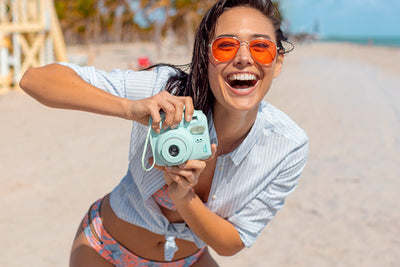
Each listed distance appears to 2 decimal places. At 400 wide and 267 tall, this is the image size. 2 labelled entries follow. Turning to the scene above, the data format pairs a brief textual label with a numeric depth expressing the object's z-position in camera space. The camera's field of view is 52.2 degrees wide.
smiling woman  1.45
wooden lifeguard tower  11.03
